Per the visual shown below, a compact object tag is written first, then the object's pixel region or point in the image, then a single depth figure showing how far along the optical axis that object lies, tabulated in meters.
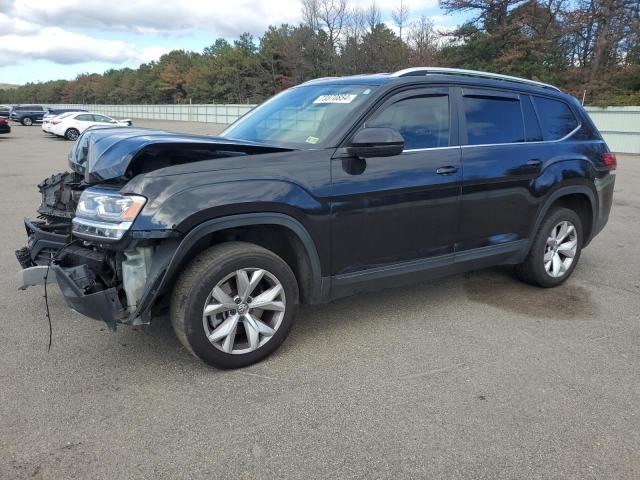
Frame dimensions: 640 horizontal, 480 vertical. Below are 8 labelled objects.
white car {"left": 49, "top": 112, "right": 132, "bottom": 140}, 26.80
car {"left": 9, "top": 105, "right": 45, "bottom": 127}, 43.38
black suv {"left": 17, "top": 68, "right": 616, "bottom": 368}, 3.03
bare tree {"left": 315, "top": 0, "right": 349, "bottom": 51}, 49.34
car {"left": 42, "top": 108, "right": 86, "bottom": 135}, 27.25
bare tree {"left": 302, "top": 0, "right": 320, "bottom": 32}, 50.03
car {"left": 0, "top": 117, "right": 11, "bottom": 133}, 25.88
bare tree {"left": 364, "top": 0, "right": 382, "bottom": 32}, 47.17
